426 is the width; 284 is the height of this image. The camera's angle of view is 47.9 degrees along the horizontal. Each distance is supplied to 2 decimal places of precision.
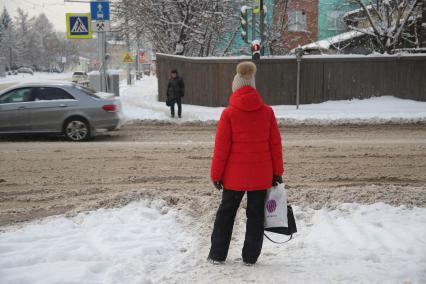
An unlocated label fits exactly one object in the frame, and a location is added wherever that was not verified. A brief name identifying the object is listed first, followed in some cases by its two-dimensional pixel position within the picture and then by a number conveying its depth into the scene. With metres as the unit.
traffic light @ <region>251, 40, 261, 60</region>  17.81
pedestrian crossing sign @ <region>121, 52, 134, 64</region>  29.23
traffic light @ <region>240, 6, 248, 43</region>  18.61
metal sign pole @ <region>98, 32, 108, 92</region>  17.61
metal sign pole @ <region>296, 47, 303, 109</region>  17.94
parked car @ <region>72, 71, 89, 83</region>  62.69
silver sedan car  12.28
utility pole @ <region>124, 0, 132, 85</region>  23.83
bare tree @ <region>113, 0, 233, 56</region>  23.00
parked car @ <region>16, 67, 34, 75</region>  82.25
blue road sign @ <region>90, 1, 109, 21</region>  16.31
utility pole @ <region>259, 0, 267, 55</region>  18.16
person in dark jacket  16.88
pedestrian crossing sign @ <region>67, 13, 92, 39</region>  16.08
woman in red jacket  4.27
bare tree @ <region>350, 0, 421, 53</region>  20.64
